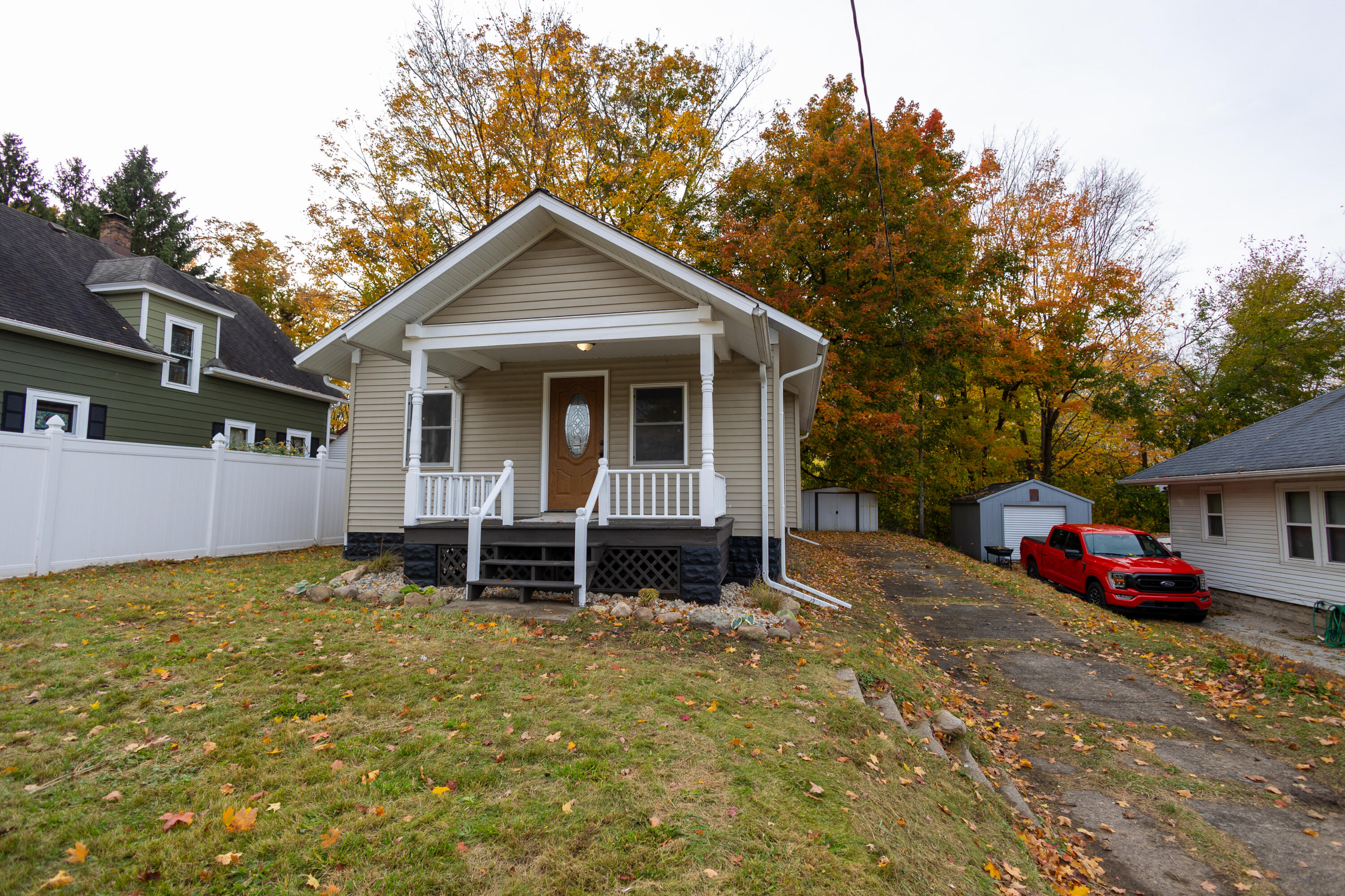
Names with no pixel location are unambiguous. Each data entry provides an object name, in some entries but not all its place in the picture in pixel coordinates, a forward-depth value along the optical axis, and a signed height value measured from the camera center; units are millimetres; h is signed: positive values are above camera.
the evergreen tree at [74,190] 26609 +14445
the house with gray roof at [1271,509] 10297 -132
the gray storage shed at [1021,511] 18797 -341
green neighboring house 11219 +3079
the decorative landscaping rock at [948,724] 4879 -1831
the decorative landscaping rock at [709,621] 6543 -1325
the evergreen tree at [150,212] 27516 +13252
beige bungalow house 7609 +1358
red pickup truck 10898 -1326
